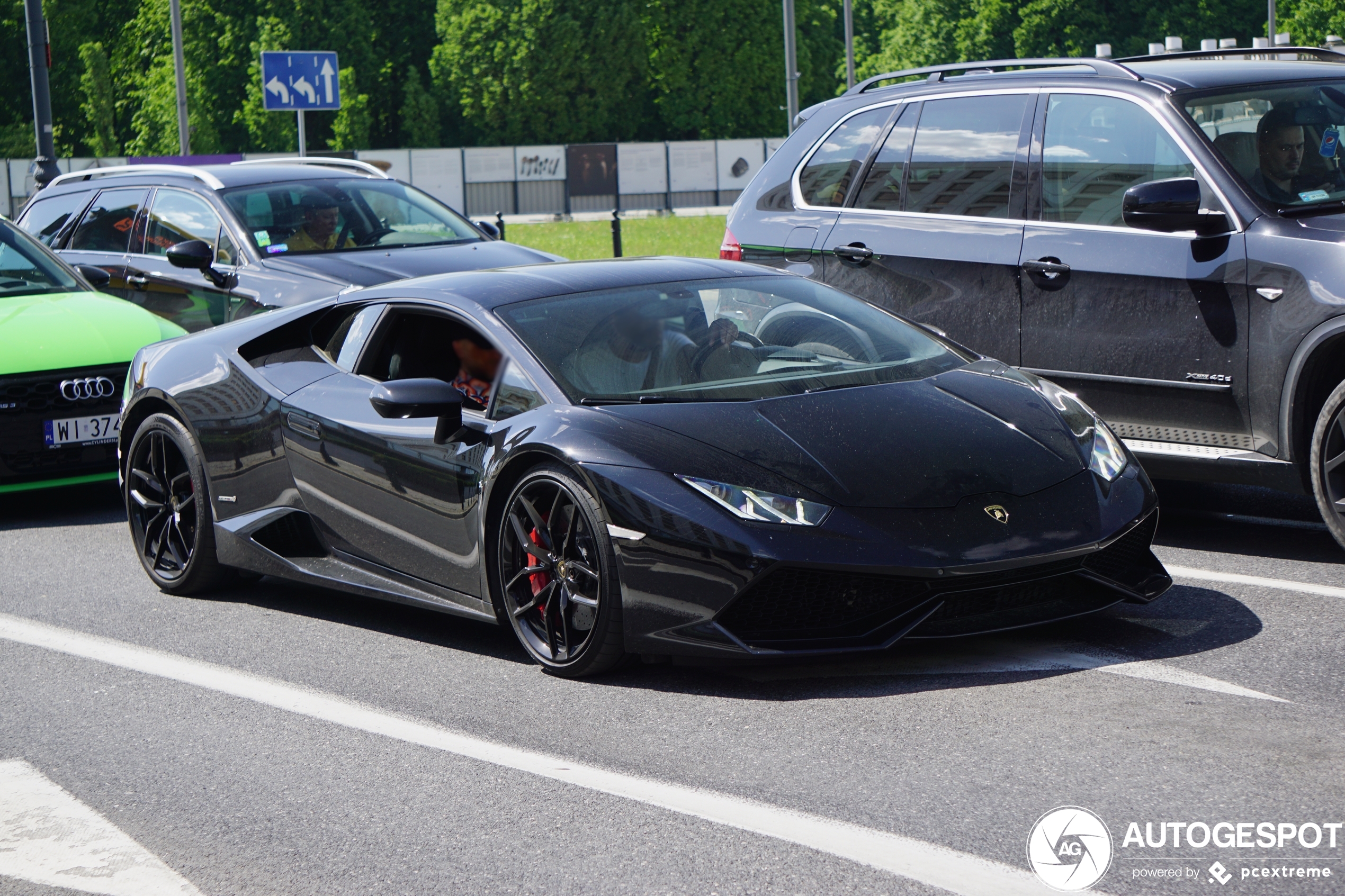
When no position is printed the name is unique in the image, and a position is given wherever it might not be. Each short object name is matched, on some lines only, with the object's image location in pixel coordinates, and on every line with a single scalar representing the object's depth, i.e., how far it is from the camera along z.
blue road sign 23.27
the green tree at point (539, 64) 72.69
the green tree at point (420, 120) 74.44
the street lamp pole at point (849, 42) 34.97
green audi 8.69
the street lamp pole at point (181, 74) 32.28
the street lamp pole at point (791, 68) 27.50
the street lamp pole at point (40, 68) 18.14
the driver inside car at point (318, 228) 11.10
